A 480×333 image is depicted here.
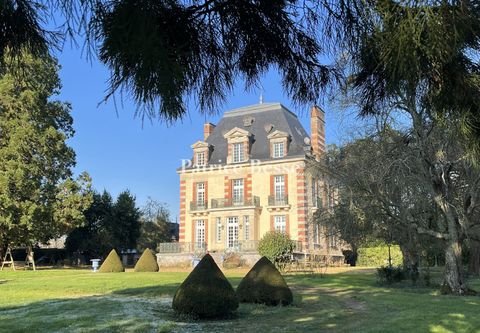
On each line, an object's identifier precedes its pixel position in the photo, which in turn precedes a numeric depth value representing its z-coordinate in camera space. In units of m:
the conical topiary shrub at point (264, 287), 12.89
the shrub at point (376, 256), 38.84
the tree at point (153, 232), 55.78
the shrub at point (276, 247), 32.31
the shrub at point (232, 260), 35.56
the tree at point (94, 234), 47.31
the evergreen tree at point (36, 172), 32.78
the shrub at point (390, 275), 20.11
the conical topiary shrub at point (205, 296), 10.81
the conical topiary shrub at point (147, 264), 30.67
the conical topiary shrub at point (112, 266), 29.98
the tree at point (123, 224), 48.91
